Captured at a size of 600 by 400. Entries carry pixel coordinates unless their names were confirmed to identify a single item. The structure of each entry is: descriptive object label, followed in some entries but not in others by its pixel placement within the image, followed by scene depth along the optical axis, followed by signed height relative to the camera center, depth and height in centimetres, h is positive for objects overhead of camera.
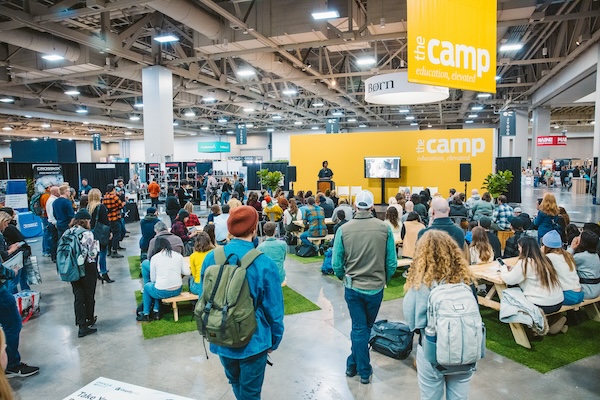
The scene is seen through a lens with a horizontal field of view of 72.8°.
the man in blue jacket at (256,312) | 211 -75
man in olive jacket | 322 -76
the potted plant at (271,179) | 1469 -34
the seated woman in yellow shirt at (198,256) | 480 -101
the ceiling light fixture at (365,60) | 1177 +313
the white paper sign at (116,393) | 170 -94
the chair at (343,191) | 1535 -86
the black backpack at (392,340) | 393 -171
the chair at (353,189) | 1534 -79
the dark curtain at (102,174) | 1494 -3
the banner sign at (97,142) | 2974 +230
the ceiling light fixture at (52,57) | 1112 +322
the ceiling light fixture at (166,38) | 984 +325
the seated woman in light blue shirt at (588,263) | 441 -108
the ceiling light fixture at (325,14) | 817 +312
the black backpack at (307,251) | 840 -169
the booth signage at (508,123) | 1964 +206
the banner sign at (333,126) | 2348 +246
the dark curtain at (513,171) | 1475 -22
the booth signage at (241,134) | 2739 +244
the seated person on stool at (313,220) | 797 -101
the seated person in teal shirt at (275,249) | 490 -96
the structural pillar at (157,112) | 1221 +179
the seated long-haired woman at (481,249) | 520 -106
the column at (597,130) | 1164 +99
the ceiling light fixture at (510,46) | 1084 +318
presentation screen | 1508 +2
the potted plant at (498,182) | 1130 -46
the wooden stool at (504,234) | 806 -139
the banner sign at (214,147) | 3203 +186
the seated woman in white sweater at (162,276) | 485 -125
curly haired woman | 224 -65
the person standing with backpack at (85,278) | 440 -117
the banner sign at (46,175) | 1162 -4
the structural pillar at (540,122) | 2169 +228
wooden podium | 1421 -57
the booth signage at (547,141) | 2134 +128
